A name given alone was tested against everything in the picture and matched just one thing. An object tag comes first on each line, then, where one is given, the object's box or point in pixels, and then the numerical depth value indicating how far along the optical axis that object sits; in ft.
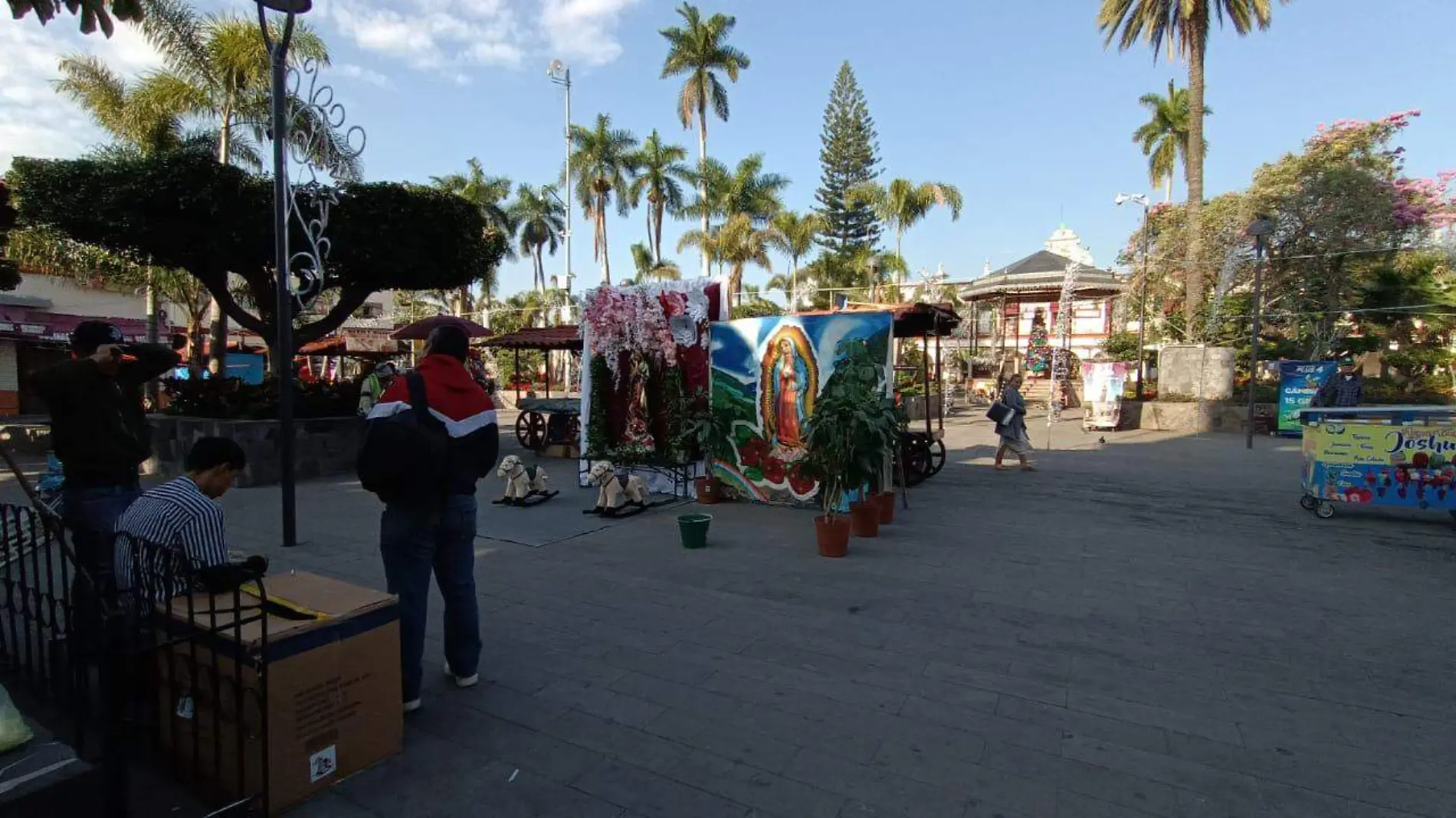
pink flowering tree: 64.23
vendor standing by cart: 40.60
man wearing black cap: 12.96
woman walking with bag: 36.91
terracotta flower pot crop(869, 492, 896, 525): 25.40
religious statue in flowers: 31.96
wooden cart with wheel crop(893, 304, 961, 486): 29.81
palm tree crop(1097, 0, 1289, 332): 69.67
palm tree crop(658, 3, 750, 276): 114.01
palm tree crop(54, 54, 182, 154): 51.93
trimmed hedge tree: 32.73
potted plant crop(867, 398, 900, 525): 22.03
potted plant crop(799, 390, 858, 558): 21.17
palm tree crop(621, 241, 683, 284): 115.44
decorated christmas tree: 93.15
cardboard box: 8.70
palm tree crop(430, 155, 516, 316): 123.85
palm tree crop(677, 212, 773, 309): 103.55
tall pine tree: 137.18
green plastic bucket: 22.26
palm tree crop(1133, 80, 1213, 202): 133.90
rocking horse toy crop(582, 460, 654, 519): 27.30
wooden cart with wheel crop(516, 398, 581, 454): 46.03
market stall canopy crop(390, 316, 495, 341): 40.66
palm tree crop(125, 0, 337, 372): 48.73
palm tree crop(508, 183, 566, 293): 141.28
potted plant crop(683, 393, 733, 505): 28.43
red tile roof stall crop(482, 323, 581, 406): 47.01
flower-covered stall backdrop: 31.12
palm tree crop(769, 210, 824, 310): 104.37
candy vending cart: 24.14
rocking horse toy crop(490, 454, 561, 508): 29.45
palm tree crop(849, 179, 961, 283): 104.32
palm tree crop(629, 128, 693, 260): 114.62
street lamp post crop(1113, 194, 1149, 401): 61.46
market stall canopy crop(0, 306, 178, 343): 72.38
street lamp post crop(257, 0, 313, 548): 21.62
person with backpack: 10.68
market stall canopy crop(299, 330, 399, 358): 69.46
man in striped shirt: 9.93
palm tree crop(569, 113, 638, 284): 117.91
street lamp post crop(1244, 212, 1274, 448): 48.78
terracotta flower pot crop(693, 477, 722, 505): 29.66
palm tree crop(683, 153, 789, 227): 105.91
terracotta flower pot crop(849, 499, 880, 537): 23.90
